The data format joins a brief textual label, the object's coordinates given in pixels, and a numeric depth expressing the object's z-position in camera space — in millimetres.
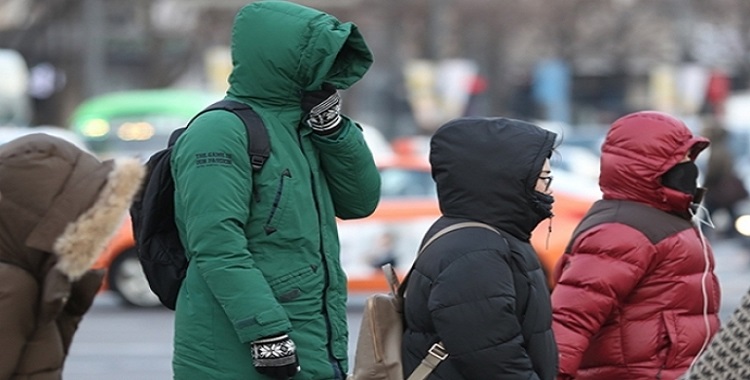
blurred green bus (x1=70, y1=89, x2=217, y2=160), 42406
